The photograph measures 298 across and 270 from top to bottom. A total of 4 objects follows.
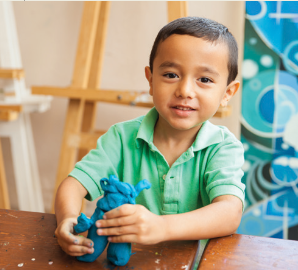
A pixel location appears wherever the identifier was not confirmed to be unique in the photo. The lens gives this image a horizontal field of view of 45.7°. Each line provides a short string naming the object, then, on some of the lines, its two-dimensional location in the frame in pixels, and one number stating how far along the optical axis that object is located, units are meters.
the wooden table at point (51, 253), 0.54
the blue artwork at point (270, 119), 1.63
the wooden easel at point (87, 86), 1.50
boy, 0.67
